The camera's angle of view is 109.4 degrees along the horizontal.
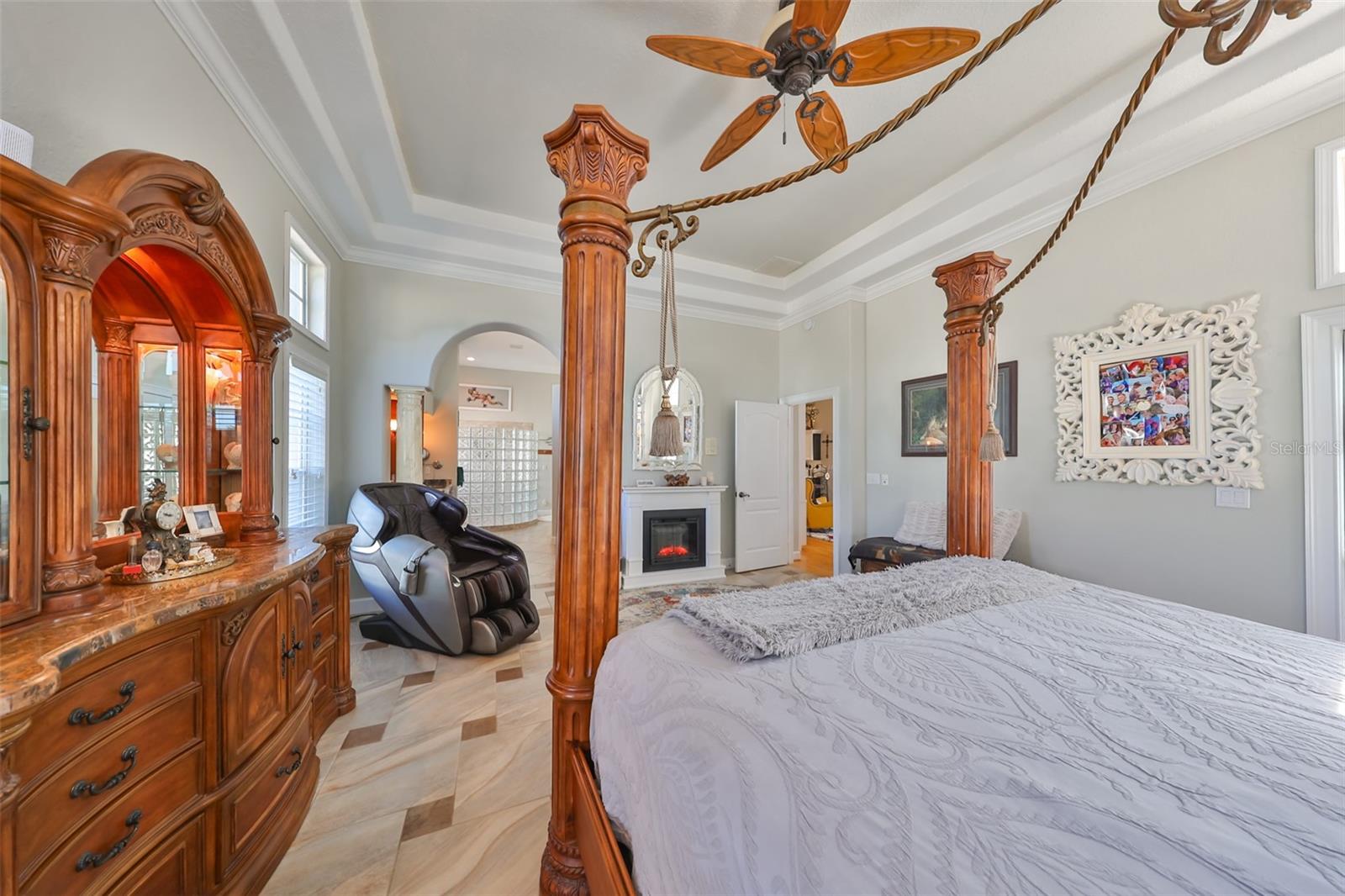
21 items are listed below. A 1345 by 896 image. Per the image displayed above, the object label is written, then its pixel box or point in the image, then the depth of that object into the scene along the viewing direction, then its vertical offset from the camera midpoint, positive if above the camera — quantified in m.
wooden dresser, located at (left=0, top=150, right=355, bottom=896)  0.91 -0.28
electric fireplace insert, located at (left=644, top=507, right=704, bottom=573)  4.84 -0.92
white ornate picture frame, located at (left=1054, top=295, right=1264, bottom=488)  2.48 +0.29
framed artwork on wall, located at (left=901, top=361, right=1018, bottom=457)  3.55 +0.29
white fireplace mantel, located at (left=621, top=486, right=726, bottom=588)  4.69 -0.75
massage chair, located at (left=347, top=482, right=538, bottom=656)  2.87 -0.83
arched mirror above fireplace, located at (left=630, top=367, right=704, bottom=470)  4.97 +0.39
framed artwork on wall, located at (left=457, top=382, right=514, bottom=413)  8.56 +0.99
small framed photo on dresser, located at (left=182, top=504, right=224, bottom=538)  1.54 -0.23
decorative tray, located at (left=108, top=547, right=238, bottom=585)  1.24 -0.34
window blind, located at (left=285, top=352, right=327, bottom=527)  2.86 +0.05
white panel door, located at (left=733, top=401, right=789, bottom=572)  5.24 -0.39
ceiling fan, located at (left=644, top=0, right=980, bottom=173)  1.64 +1.48
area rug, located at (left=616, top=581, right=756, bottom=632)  3.69 -1.32
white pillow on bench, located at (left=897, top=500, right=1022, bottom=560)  3.38 -0.60
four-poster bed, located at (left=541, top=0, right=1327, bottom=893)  1.19 +0.06
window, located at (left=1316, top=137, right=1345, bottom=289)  2.21 +1.10
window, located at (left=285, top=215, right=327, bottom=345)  2.88 +1.10
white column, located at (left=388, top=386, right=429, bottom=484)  4.05 +0.18
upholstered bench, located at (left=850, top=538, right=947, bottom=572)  3.69 -0.84
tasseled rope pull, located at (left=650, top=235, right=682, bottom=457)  1.44 +0.07
